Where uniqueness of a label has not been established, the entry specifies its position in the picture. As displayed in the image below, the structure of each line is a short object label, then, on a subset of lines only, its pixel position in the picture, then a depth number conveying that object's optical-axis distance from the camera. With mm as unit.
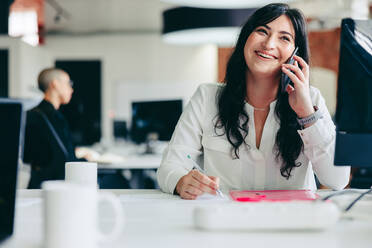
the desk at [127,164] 2884
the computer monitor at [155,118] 3854
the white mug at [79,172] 1320
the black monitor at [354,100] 1112
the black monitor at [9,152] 840
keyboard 892
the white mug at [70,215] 720
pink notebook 1266
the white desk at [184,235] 830
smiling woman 1646
